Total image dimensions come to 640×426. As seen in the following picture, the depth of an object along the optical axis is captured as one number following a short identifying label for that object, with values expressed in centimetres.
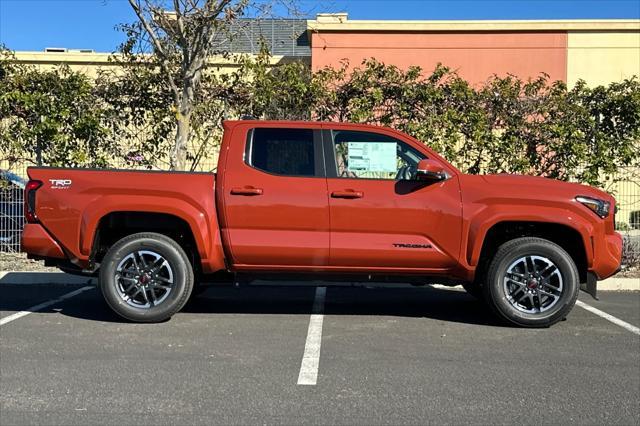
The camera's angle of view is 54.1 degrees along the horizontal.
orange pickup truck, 611
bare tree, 927
